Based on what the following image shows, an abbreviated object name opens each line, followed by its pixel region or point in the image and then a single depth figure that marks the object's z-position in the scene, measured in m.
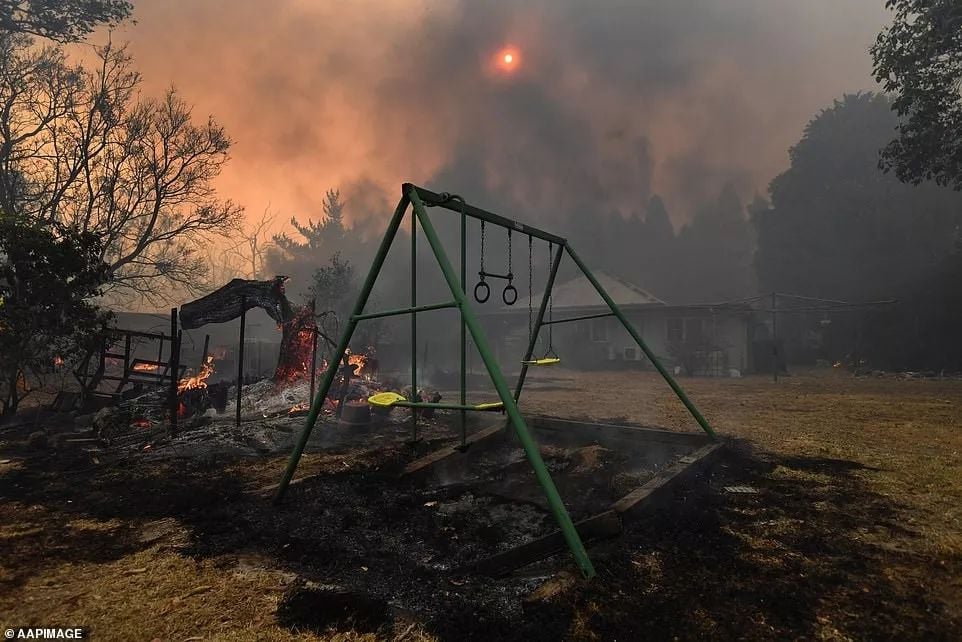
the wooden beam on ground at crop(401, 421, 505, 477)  5.83
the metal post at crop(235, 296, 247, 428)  9.41
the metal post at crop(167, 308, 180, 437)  8.93
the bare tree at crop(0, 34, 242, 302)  17.30
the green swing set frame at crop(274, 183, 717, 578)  3.27
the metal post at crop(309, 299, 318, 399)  10.75
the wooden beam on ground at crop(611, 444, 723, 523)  4.38
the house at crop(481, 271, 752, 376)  27.03
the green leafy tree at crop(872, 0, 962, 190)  15.46
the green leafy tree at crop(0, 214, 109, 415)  9.46
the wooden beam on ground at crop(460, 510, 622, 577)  3.58
